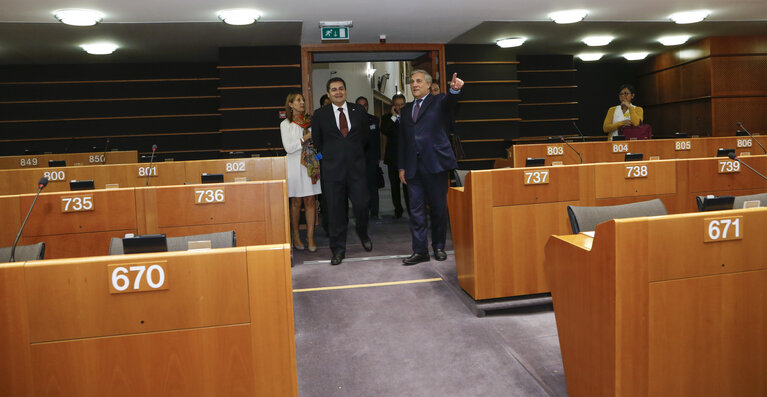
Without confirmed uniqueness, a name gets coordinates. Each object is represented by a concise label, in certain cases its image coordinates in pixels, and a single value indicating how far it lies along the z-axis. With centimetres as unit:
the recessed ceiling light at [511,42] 734
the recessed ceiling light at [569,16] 597
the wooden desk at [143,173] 389
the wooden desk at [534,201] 275
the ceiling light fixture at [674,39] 771
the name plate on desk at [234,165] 415
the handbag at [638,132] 547
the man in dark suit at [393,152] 618
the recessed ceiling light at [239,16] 532
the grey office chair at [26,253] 169
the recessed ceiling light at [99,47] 690
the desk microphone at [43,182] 185
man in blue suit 367
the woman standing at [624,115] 545
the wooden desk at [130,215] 245
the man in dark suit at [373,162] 574
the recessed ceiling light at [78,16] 517
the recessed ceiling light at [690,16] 626
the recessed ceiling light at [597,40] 763
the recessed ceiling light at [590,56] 902
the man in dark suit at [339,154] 404
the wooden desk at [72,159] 546
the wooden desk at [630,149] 477
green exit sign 602
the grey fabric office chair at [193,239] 163
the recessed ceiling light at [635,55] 903
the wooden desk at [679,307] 145
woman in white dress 453
